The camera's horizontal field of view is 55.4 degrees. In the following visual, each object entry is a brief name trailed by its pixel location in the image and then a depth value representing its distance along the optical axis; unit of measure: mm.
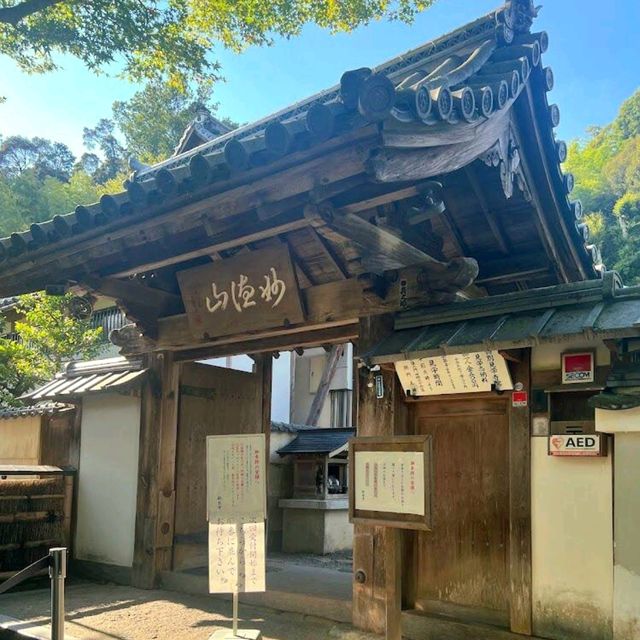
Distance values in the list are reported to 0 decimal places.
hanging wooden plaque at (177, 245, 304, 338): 6422
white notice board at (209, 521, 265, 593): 5090
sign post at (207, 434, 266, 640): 5098
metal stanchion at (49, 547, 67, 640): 4676
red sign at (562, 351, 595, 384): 4738
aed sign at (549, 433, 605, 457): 4641
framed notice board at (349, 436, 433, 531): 4270
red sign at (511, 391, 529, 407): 5051
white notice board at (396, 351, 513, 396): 5082
